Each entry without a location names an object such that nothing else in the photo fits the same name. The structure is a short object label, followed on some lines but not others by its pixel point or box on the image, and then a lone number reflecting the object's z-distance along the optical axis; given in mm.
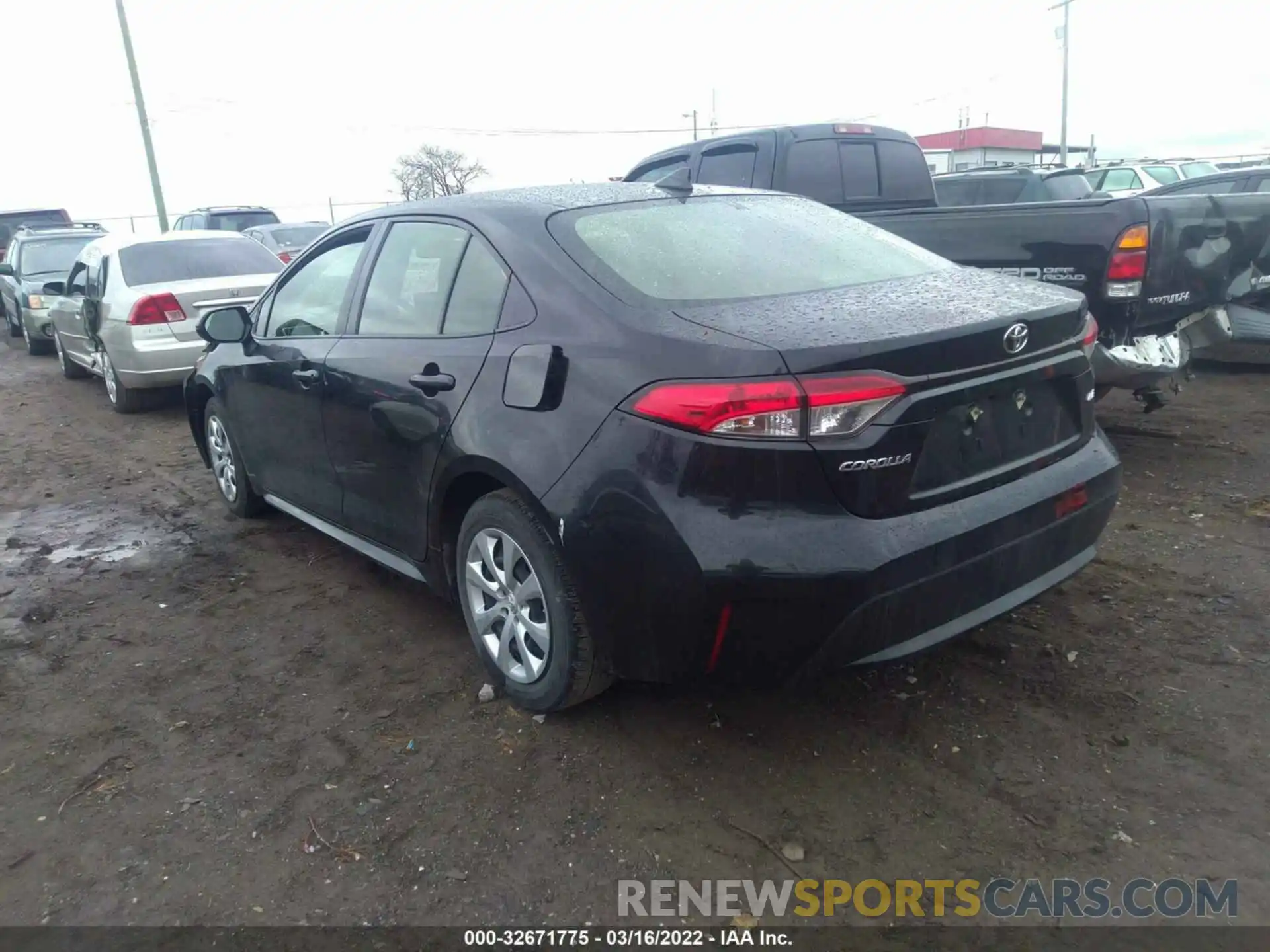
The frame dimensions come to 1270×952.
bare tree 40125
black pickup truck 5035
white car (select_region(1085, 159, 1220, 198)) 16875
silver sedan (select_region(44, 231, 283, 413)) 8266
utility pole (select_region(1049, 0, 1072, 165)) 34281
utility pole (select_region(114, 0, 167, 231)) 22359
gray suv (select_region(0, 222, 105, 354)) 13273
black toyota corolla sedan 2484
